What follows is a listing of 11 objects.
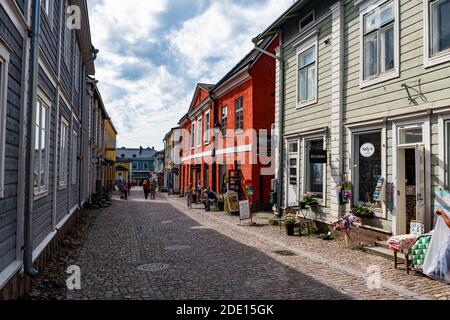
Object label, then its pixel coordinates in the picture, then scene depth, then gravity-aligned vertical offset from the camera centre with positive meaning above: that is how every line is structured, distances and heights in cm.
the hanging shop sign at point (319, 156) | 1077 +45
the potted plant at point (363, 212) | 915 -96
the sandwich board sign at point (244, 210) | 1411 -143
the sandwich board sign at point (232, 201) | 1755 -138
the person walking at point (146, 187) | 3043 -132
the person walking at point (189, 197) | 2116 -143
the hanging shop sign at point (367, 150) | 936 +56
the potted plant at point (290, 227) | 1120 -162
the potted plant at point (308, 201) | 1155 -88
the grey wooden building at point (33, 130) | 463 +65
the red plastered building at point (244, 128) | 1730 +218
